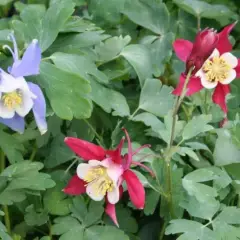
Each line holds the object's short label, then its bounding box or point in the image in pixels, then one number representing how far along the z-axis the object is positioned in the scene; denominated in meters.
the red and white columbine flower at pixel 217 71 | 0.62
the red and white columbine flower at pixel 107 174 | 0.54
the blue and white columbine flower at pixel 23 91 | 0.54
